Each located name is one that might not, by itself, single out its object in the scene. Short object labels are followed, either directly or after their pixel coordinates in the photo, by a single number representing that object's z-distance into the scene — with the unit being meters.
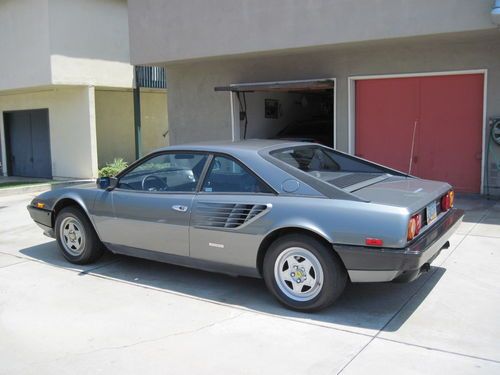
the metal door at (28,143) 17.64
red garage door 9.62
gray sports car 4.43
